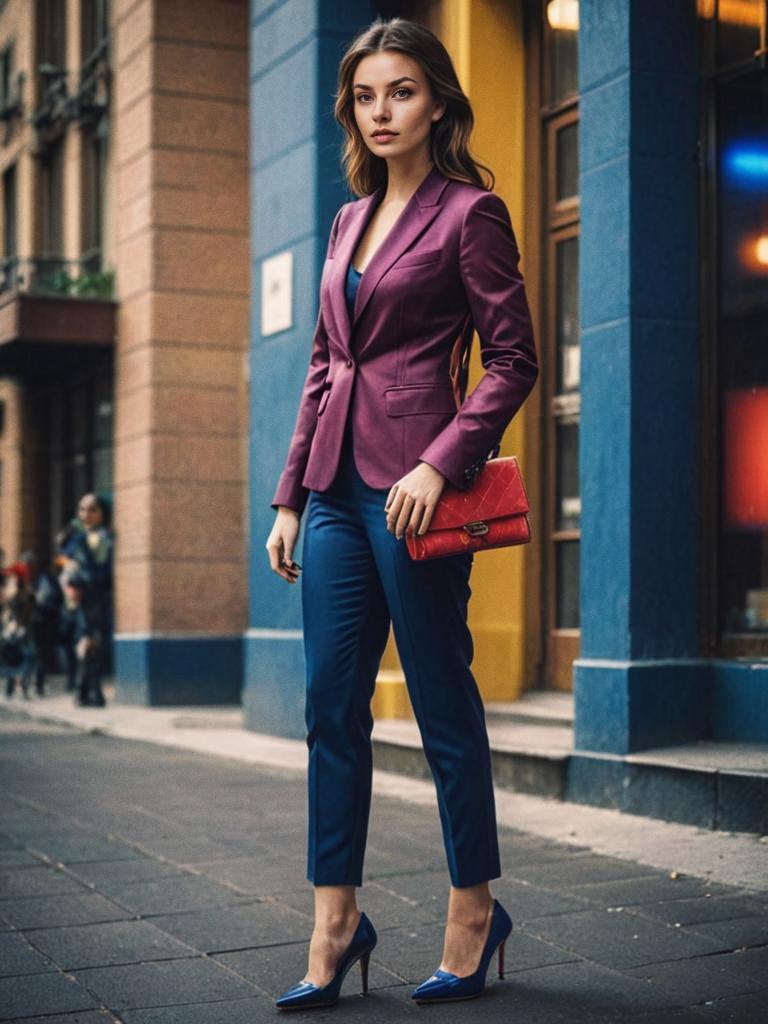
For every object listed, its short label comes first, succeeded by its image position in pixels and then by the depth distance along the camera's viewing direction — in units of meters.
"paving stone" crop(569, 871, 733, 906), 4.57
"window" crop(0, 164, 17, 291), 19.52
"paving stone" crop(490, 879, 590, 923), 4.43
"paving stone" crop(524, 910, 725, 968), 3.88
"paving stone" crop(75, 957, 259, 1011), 3.54
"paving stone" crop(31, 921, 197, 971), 3.97
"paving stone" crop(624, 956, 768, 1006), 3.49
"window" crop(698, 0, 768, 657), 6.45
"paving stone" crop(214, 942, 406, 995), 3.64
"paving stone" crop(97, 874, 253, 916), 4.60
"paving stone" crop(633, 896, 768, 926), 4.29
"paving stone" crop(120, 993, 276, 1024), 3.34
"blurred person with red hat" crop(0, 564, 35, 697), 14.79
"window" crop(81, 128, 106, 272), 16.16
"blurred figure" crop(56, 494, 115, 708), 12.54
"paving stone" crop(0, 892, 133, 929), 4.41
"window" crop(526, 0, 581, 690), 8.23
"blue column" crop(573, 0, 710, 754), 6.30
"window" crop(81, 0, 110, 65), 15.95
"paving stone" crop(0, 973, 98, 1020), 3.47
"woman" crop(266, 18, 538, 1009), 3.39
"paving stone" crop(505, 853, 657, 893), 4.89
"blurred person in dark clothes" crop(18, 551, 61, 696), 15.01
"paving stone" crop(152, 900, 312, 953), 4.12
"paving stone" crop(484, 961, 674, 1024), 3.34
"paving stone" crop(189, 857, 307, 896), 4.87
